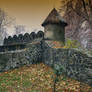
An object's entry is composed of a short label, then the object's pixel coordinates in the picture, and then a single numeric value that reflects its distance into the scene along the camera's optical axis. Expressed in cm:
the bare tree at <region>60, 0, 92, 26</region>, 1650
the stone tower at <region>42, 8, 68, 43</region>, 1390
